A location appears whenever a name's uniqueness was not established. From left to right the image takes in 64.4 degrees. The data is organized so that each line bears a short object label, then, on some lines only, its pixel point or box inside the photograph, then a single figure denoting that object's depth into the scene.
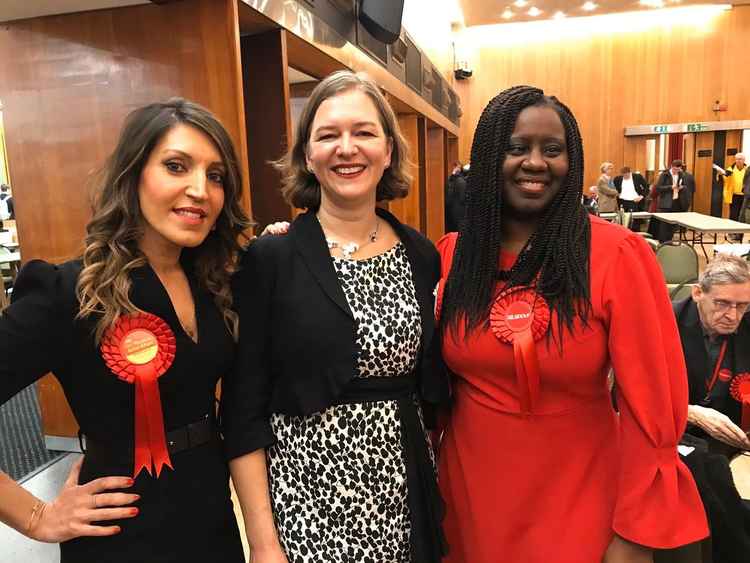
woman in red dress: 1.24
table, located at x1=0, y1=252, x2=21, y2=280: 7.39
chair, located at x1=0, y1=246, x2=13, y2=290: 8.18
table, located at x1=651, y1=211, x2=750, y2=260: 7.76
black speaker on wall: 5.28
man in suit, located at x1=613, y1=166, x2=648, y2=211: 13.55
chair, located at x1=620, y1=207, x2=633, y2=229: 10.99
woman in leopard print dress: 1.36
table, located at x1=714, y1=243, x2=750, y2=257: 5.82
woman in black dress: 1.16
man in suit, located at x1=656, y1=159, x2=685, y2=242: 13.79
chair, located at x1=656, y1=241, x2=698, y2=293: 4.70
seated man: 2.45
